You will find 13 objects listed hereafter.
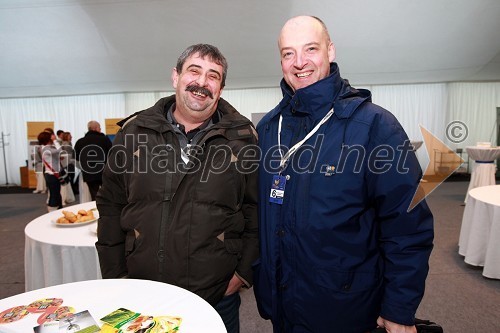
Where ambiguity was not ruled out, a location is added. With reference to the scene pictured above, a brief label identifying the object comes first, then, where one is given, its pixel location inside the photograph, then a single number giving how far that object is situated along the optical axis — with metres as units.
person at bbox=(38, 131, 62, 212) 5.53
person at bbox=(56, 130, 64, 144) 8.32
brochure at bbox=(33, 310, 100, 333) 0.97
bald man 1.12
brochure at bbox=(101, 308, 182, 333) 0.97
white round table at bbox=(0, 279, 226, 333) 1.00
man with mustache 1.37
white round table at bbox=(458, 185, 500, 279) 3.16
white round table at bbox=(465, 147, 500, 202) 6.02
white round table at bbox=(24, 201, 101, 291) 2.10
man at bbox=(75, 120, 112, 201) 5.50
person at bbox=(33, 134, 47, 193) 9.34
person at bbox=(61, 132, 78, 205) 6.00
